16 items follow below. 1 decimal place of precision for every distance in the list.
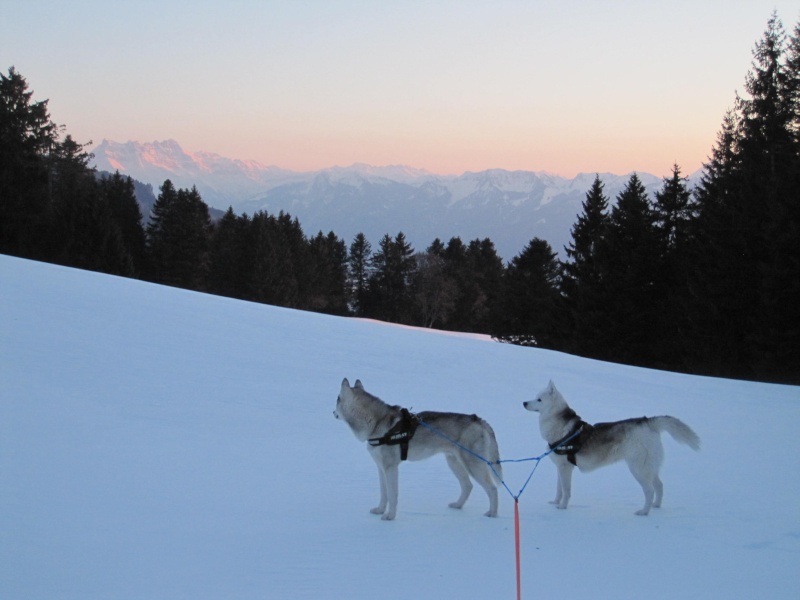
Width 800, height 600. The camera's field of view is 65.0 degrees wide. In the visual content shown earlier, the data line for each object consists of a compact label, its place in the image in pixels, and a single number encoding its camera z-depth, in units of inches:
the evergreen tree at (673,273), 1471.5
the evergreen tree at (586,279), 1627.7
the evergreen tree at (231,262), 2878.9
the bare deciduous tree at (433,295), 3206.2
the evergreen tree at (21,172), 2258.9
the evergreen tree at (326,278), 3193.9
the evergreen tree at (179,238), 2746.1
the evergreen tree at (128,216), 2768.2
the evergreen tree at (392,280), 3403.1
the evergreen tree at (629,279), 1578.5
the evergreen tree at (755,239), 1146.0
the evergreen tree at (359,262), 3853.3
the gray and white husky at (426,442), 272.8
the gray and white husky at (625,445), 286.7
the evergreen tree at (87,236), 2198.6
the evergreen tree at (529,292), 2100.1
